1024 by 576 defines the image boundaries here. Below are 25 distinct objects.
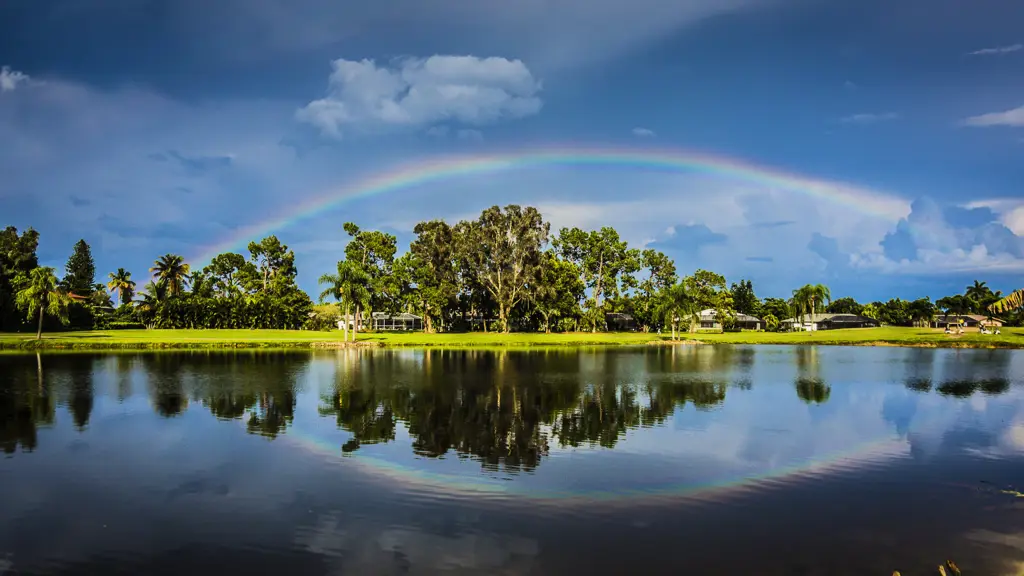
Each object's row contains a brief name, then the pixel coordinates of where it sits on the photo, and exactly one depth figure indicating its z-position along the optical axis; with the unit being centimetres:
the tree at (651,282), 13262
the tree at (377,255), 11750
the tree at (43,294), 6938
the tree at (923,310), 17038
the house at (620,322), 15238
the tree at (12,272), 8647
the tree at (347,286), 8188
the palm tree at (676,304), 10569
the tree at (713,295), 14288
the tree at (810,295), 13188
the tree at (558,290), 11831
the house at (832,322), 17950
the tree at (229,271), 13050
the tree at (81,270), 13125
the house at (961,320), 16681
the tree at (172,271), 12081
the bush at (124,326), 10806
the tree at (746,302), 17100
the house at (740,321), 15924
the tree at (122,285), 12794
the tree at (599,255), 12925
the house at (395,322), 14750
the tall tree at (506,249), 10750
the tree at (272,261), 13175
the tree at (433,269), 11406
